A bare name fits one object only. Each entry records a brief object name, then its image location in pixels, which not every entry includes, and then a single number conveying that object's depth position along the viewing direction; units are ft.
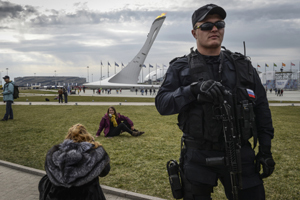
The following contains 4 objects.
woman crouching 9.05
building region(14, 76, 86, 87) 647.56
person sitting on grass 27.68
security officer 6.62
